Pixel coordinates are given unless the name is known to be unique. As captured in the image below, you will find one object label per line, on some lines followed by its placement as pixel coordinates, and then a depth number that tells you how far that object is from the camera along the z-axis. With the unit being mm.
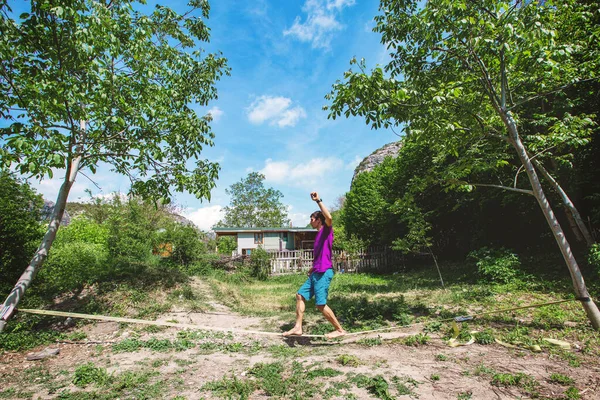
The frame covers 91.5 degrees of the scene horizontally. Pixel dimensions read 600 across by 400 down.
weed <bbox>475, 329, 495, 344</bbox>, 3907
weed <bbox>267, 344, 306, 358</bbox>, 3838
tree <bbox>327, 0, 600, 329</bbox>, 3941
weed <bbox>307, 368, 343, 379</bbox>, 3033
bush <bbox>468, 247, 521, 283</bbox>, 7898
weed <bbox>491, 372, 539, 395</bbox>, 2666
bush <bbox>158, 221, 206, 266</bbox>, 13414
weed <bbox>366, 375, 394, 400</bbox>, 2561
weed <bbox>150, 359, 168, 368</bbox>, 3713
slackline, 4434
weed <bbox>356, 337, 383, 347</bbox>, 4031
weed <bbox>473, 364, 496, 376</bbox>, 2934
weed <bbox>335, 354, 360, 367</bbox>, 3275
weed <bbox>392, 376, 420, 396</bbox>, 2609
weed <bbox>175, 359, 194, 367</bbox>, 3728
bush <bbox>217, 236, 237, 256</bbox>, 22219
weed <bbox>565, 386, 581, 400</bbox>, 2428
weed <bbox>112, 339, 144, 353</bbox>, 4410
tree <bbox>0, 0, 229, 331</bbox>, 3895
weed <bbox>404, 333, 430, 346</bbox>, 3990
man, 4391
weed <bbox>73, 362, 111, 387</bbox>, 3236
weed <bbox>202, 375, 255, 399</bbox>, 2797
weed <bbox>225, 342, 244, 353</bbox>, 4245
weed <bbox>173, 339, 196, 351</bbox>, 4380
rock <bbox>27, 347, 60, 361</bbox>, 4237
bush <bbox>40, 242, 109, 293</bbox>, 6922
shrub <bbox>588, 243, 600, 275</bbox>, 5968
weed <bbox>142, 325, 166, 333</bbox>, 5230
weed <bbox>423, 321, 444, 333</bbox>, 4508
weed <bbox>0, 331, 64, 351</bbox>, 4484
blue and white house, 26553
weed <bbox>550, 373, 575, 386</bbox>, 2699
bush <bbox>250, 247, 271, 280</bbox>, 15282
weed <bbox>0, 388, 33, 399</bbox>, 3023
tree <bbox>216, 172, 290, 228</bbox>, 48106
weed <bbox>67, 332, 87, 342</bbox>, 5027
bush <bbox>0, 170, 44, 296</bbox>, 5609
